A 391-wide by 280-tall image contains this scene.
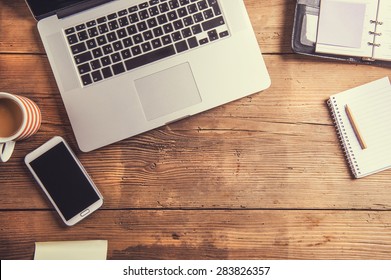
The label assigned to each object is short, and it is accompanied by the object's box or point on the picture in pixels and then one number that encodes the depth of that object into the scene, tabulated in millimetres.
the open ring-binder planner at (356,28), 906
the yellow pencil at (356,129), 899
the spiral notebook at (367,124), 904
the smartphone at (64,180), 890
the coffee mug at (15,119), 831
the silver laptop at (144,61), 881
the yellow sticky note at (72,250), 897
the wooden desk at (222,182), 911
